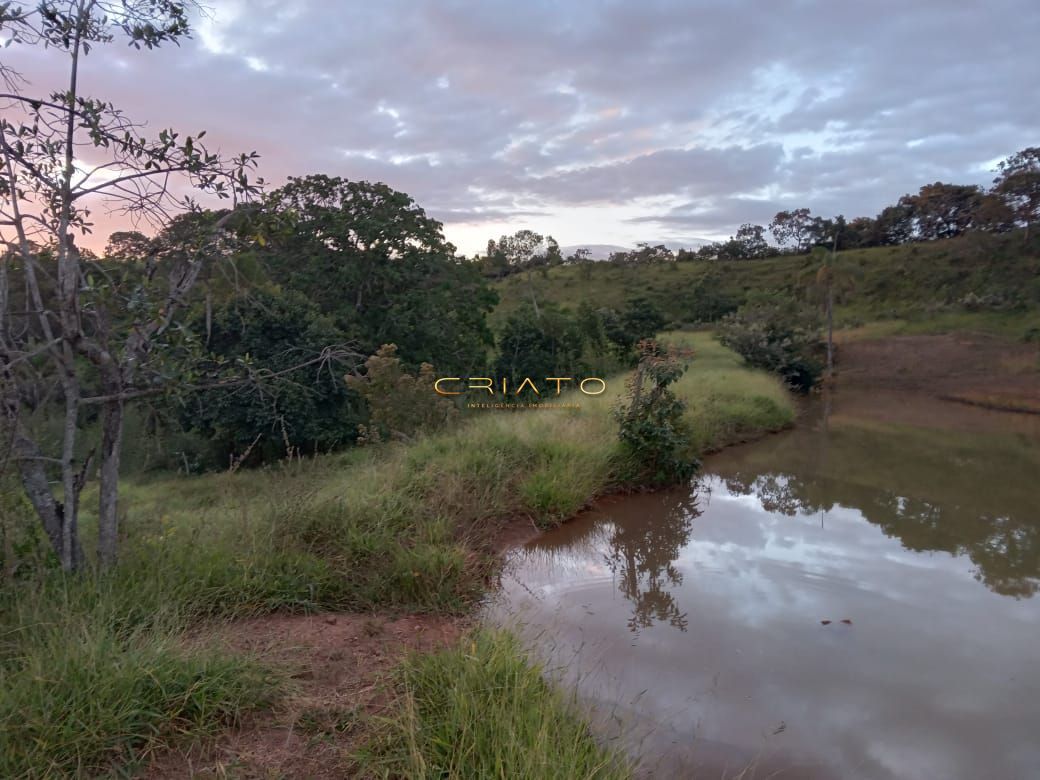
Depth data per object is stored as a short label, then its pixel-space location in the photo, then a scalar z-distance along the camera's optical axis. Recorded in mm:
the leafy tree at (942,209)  41441
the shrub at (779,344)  20922
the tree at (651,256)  47312
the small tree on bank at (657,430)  8789
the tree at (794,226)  50719
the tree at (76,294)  3068
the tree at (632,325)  20516
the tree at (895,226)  44406
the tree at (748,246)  48281
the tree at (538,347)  17766
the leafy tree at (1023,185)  31891
